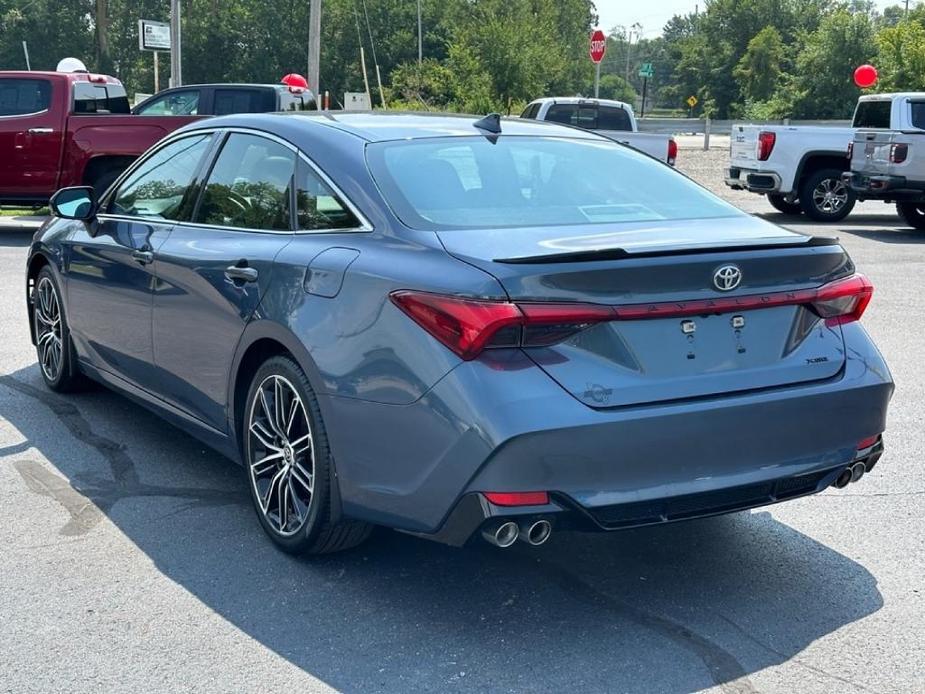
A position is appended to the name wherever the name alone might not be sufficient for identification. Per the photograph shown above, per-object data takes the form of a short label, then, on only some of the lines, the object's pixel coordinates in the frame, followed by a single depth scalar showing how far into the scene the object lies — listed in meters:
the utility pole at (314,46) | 30.89
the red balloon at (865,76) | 26.11
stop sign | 26.27
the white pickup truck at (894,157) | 16.28
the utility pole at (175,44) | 29.00
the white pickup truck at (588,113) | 19.22
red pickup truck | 15.23
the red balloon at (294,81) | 22.94
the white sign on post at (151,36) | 26.61
